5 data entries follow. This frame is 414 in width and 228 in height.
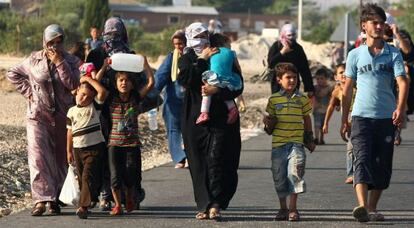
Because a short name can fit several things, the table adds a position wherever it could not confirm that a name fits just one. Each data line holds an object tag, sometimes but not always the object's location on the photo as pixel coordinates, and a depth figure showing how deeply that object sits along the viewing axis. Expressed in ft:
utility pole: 236.71
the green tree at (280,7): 536.21
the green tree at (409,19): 314.71
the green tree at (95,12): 228.84
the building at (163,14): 404.77
